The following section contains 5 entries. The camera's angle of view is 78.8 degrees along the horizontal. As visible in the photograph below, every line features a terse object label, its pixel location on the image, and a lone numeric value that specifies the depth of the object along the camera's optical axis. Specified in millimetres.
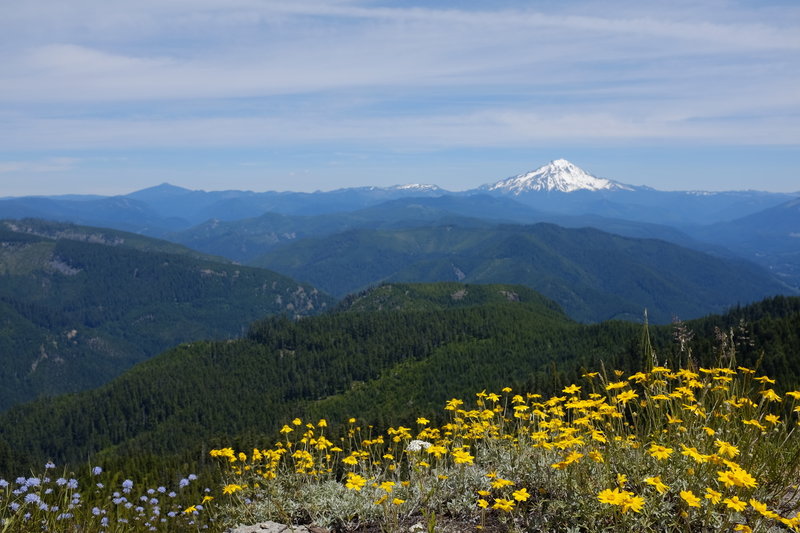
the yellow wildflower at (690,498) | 5343
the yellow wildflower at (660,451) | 6743
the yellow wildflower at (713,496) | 5450
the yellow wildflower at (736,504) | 5207
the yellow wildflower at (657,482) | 5648
